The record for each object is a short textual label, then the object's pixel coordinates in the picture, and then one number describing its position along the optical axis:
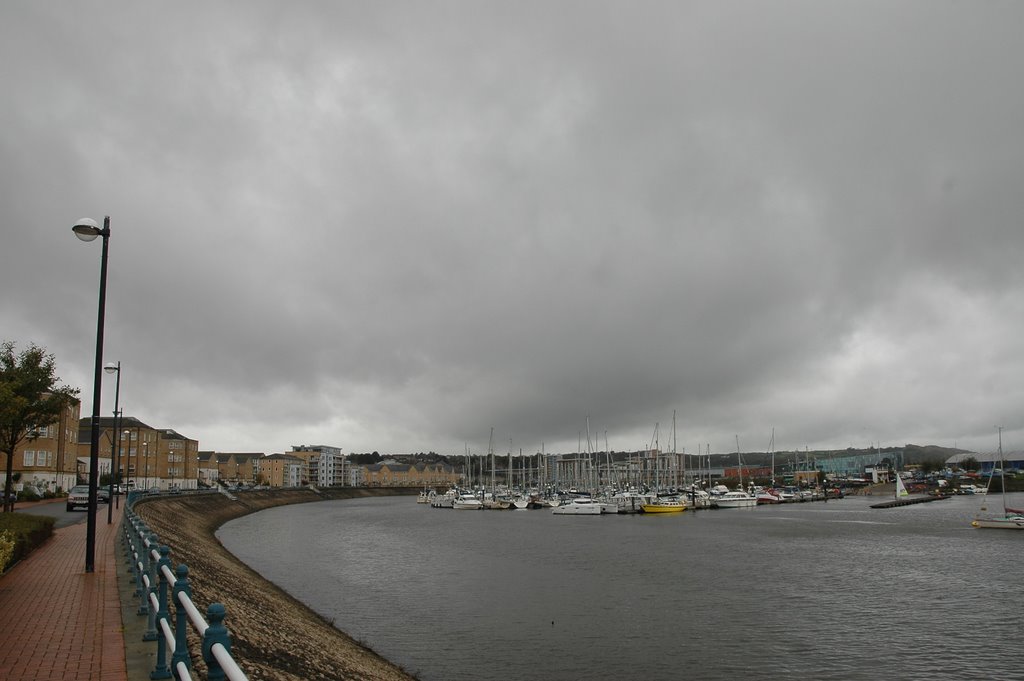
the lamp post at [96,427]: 18.12
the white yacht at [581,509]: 108.06
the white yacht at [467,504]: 131.62
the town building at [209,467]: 193.88
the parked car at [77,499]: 48.00
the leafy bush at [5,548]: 14.97
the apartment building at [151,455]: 114.44
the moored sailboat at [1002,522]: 70.88
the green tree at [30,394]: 33.00
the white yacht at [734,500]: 129.00
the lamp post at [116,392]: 34.47
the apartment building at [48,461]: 72.75
